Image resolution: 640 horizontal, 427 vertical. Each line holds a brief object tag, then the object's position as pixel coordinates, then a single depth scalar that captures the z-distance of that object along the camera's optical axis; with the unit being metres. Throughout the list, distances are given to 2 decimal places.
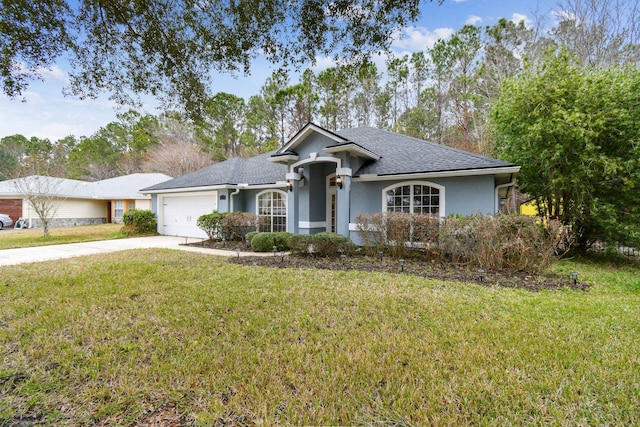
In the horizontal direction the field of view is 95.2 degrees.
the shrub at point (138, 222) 15.93
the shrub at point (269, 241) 10.16
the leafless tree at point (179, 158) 26.92
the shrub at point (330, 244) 8.84
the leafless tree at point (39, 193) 15.02
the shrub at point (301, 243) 9.05
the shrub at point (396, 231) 7.98
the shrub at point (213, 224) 12.62
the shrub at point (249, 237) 10.78
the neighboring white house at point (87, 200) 21.06
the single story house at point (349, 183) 9.23
